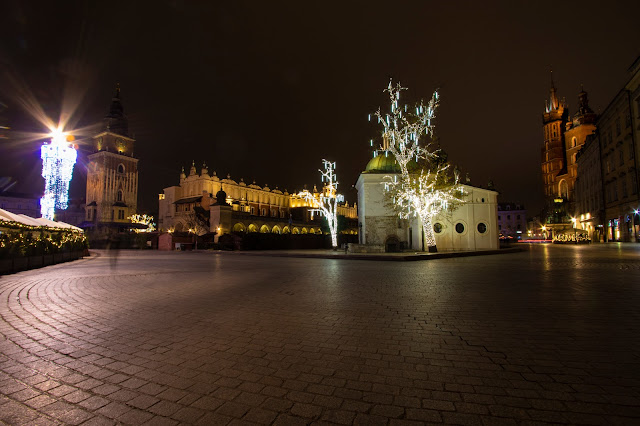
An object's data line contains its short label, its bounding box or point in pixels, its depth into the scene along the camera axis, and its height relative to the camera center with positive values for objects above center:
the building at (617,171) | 34.09 +7.42
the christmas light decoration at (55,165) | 36.93 +8.48
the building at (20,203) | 94.38 +10.56
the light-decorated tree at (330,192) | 35.66 +4.80
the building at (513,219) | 126.38 +5.68
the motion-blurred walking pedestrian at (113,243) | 51.41 -0.67
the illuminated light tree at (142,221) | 77.75 +4.29
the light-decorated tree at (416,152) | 24.14 +6.22
